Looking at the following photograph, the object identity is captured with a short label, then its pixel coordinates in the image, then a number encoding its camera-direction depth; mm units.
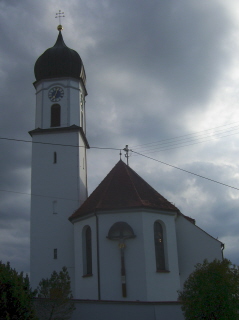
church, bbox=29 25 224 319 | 24719
